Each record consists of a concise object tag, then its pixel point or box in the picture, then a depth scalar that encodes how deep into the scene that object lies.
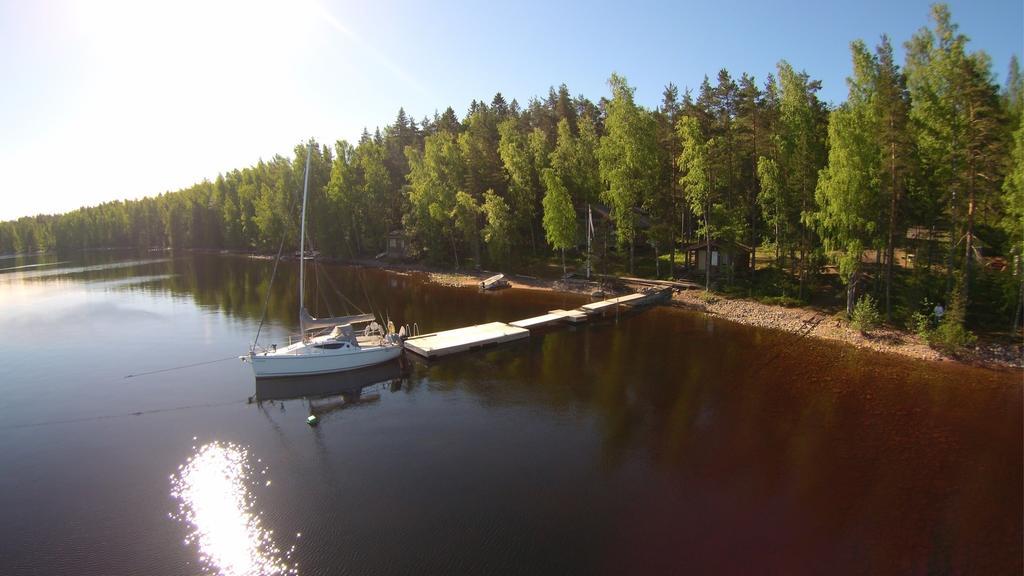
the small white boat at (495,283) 55.69
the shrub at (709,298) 44.12
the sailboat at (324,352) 28.06
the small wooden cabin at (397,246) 82.62
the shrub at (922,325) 29.64
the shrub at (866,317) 32.50
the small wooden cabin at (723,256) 46.38
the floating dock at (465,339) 32.53
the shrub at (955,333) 27.98
